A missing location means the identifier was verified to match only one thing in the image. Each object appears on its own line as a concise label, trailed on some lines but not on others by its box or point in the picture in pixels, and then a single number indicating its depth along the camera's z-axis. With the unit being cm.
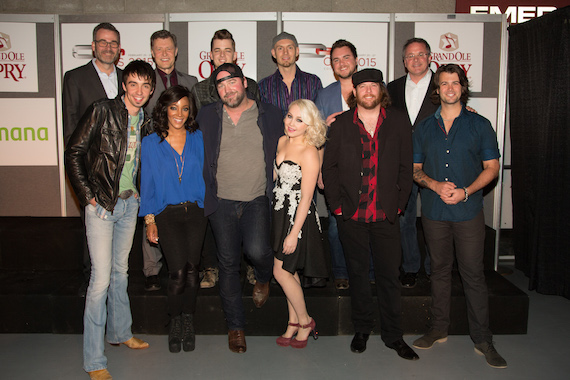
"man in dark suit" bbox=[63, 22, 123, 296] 339
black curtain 409
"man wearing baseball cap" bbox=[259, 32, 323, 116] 366
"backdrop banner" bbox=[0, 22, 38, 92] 466
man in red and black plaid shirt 295
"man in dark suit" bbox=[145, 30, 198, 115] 358
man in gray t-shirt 302
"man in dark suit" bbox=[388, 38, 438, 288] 357
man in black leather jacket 276
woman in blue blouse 293
